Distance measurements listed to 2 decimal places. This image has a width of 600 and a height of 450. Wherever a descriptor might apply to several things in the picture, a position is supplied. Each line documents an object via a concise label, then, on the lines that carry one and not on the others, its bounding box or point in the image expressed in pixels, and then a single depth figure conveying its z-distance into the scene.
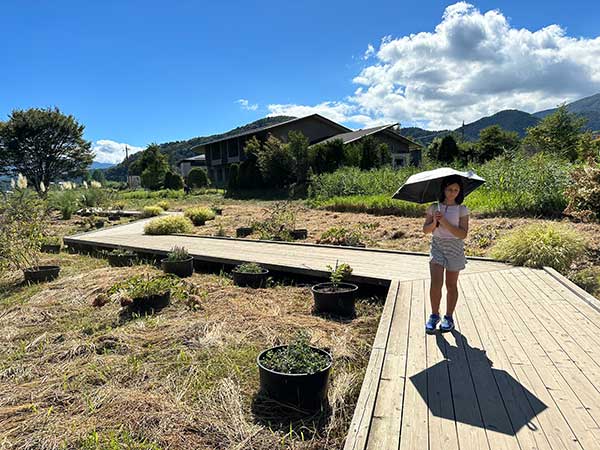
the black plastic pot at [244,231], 9.77
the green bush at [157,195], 26.86
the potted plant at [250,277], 5.62
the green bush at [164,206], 16.92
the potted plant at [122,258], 7.73
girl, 3.15
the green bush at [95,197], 16.42
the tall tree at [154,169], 37.78
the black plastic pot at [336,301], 4.40
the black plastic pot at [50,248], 9.31
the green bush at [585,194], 5.79
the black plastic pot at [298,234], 9.05
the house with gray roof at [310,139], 29.96
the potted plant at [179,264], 6.37
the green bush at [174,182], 34.56
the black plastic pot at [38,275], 6.52
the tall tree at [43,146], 36.38
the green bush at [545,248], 5.14
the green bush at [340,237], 8.00
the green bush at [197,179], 33.38
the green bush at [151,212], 14.85
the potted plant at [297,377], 2.59
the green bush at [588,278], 4.71
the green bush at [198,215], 12.90
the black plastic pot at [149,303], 4.62
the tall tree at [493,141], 35.53
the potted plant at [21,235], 6.54
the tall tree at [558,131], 30.96
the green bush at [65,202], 15.63
